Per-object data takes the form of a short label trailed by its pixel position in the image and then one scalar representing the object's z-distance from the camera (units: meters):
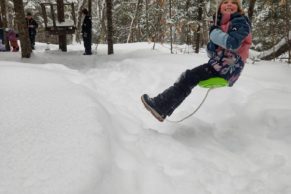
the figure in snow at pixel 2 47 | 13.68
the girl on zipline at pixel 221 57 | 4.43
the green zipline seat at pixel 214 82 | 4.71
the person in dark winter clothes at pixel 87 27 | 12.87
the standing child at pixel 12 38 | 14.31
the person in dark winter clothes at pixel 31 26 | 16.20
